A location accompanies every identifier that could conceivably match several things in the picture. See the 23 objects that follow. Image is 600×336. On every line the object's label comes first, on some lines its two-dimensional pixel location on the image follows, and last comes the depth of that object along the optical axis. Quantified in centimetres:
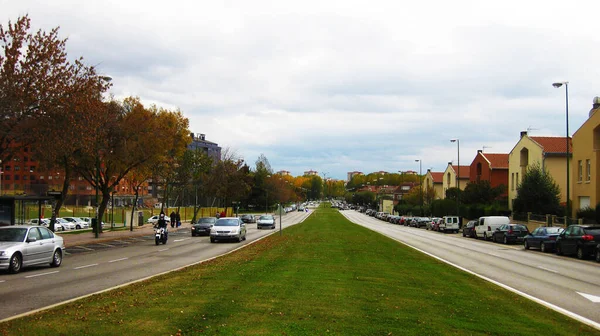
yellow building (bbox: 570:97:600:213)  4453
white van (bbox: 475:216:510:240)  4438
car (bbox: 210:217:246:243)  3475
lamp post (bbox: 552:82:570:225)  3559
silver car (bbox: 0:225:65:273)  1798
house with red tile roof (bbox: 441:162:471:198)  9538
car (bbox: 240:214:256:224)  8202
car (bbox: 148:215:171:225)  7131
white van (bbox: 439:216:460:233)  6012
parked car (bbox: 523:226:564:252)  3156
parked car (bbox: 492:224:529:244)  3972
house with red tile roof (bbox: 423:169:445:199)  11156
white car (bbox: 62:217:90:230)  6099
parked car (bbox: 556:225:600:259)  2705
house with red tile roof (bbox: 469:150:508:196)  7781
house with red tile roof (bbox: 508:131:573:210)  5769
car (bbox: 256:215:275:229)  6019
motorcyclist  3375
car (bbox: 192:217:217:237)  4431
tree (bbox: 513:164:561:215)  4984
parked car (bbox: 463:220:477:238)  4959
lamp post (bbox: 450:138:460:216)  6584
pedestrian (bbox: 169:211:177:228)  6128
